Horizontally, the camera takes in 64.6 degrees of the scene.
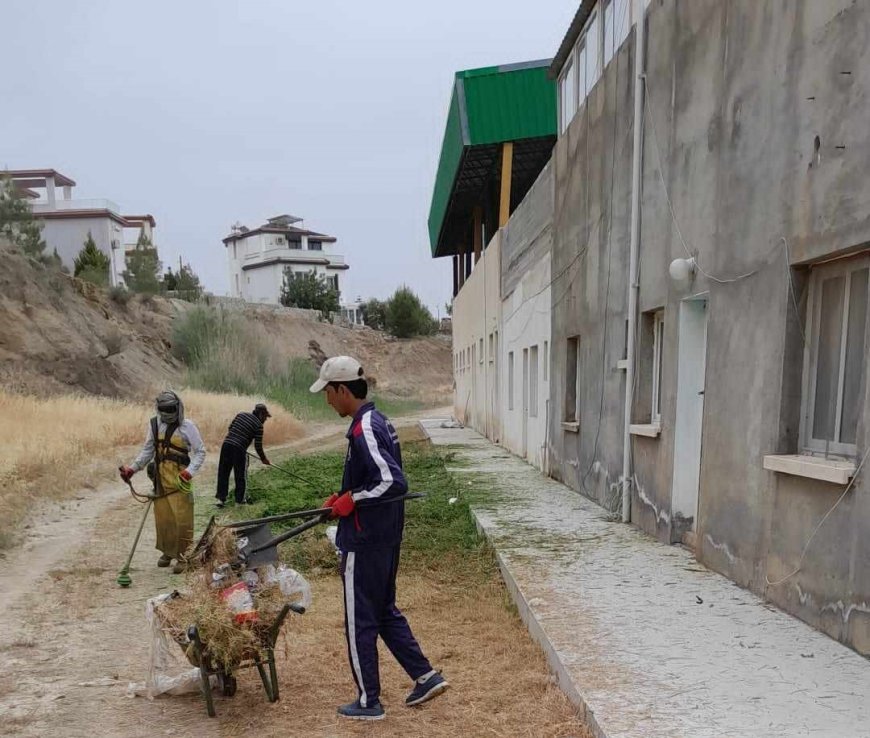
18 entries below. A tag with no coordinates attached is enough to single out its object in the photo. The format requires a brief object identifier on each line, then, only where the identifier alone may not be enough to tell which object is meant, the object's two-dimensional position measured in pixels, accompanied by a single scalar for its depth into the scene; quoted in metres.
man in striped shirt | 10.04
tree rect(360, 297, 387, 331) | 67.56
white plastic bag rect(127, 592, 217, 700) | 3.85
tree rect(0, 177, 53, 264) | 39.09
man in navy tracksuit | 3.47
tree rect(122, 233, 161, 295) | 44.75
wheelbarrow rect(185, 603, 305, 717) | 3.60
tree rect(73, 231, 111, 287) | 37.28
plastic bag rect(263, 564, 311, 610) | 3.89
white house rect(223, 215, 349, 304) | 72.69
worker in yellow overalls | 6.49
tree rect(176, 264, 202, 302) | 47.75
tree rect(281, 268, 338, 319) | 63.97
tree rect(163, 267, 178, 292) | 52.28
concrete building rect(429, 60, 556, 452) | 11.95
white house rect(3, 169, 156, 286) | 54.03
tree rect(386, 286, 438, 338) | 63.94
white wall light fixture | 5.45
